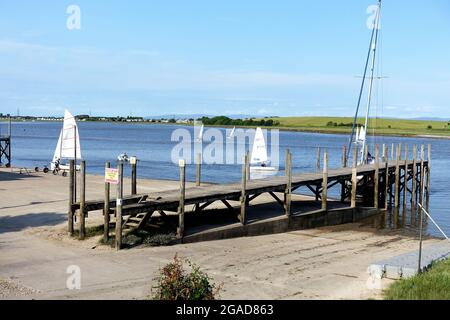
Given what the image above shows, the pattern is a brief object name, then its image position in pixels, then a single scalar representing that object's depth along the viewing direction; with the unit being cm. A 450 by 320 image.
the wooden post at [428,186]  3622
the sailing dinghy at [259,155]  5219
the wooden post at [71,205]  1767
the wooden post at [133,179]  2080
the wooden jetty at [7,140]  4713
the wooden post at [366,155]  3918
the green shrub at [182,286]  841
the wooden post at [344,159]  3435
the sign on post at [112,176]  1716
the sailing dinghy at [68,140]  4131
